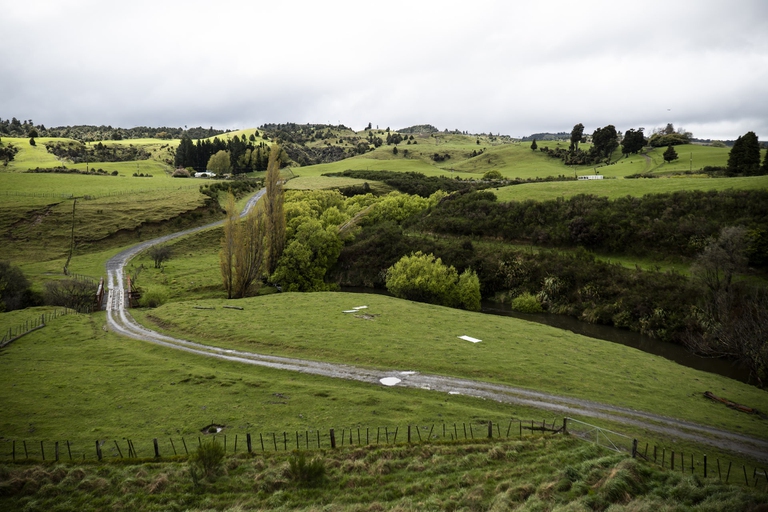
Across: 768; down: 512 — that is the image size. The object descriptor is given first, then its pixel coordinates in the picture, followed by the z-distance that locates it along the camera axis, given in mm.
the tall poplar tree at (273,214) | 62500
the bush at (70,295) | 46188
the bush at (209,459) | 16531
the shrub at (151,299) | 47594
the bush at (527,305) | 54688
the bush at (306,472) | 16188
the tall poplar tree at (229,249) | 52375
